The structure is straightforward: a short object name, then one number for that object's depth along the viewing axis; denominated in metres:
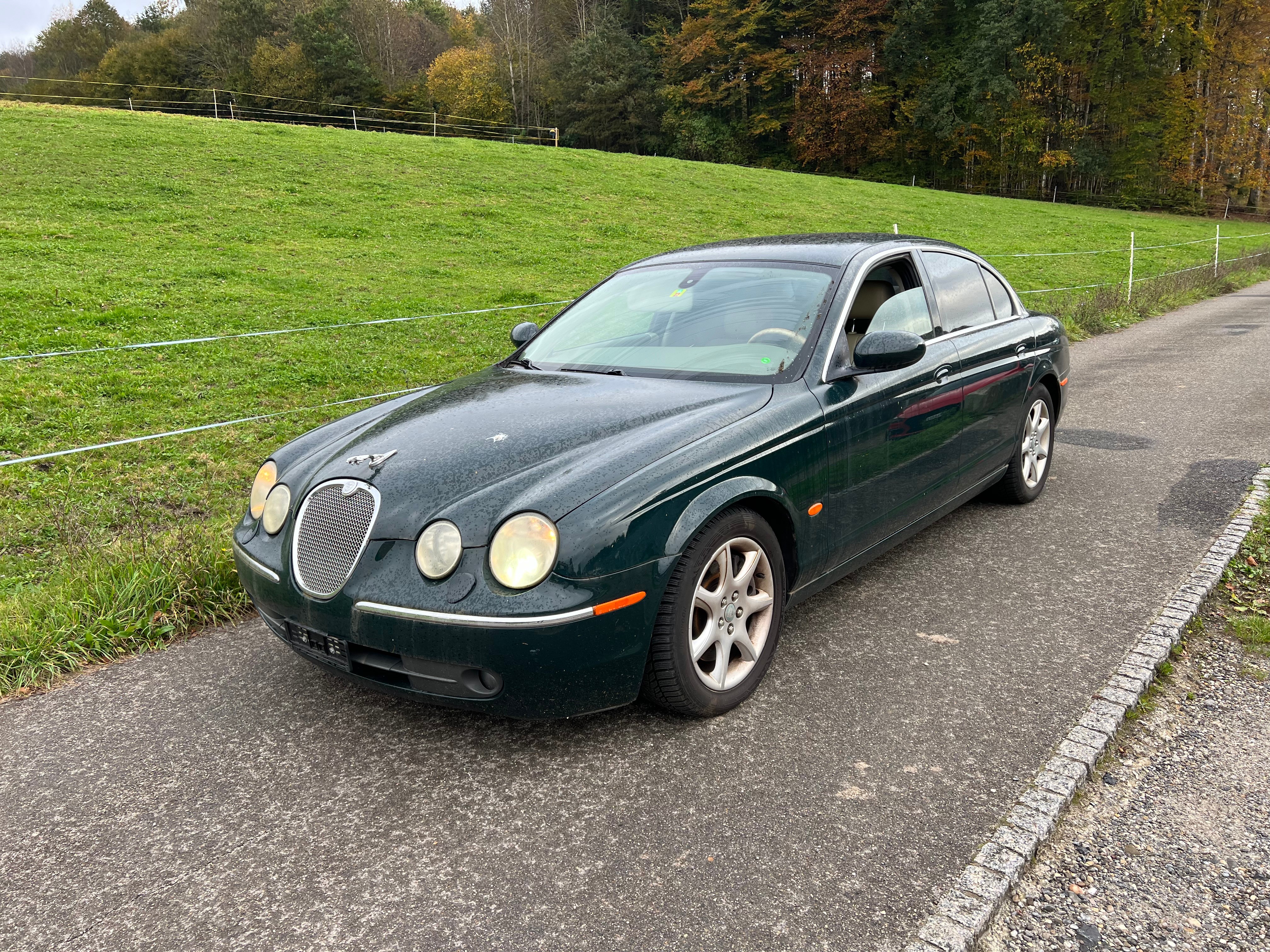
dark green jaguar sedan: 2.70
